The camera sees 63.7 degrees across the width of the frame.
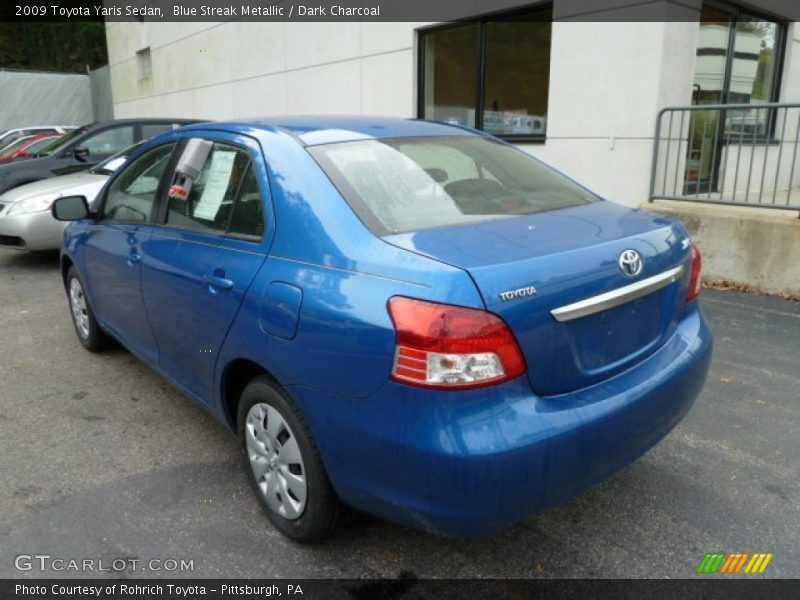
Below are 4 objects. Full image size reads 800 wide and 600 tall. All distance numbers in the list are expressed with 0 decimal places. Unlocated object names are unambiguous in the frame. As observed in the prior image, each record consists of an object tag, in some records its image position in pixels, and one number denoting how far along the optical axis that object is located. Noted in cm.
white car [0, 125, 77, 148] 1625
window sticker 285
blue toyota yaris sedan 191
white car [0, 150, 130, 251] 708
